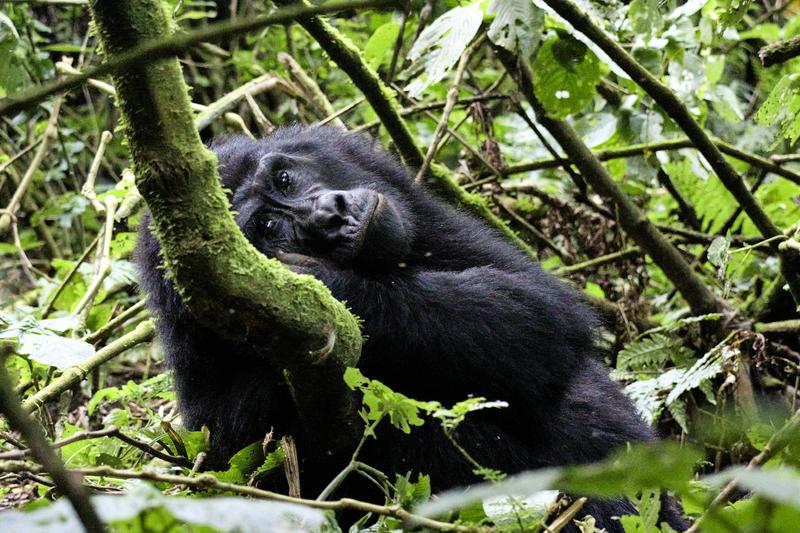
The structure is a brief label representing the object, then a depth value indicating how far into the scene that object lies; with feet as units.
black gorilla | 15.96
